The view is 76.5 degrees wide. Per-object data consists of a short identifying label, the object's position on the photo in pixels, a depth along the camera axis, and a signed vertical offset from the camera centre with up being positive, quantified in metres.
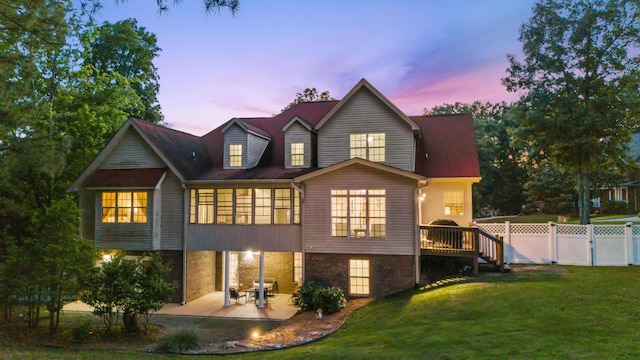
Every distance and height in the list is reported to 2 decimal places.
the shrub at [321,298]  15.84 -3.56
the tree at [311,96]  38.11 +10.56
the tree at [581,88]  21.00 +6.45
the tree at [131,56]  29.47 +11.34
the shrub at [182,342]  12.02 -4.00
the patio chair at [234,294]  18.59 -3.95
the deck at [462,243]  16.45 -1.46
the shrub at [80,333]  12.98 -4.00
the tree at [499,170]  42.50 +4.07
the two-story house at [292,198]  17.39 +0.47
